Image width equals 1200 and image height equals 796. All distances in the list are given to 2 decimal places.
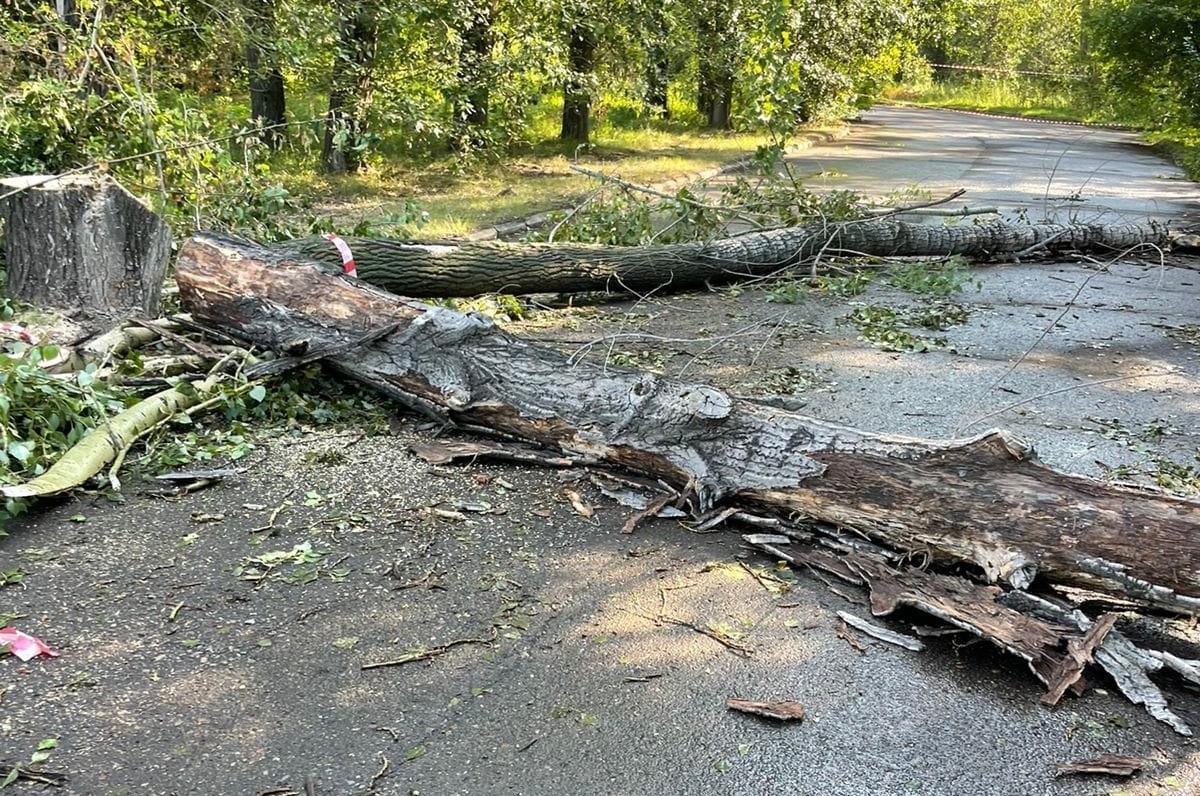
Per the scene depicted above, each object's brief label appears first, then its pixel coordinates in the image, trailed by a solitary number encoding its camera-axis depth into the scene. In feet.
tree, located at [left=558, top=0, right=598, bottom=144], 39.68
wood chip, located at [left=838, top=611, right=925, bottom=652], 10.27
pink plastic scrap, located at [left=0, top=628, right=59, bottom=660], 9.34
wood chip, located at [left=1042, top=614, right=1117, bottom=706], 9.39
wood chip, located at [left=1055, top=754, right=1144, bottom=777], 8.41
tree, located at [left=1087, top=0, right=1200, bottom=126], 54.85
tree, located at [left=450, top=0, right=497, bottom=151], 35.58
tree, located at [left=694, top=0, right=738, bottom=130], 51.90
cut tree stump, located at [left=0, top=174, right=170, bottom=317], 17.79
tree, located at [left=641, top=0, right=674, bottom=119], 42.34
